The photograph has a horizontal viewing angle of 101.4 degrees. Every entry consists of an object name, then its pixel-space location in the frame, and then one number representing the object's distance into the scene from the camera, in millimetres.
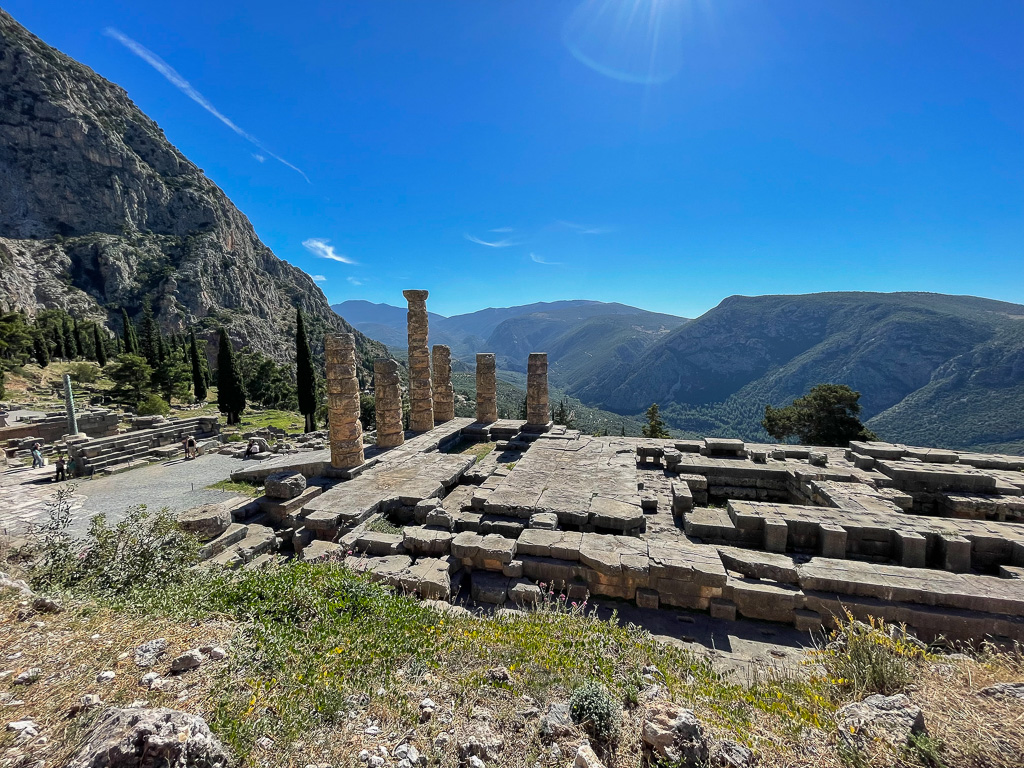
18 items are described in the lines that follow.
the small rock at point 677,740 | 3186
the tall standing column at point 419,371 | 17975
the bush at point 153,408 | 28156
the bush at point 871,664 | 4105
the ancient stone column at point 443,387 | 19938
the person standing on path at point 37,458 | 17094
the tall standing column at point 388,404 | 15766
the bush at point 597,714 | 3512
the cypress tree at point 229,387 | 31312
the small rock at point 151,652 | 3721
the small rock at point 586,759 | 3112
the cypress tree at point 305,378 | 30102
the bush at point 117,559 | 5301
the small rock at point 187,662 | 3736
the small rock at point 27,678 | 3373
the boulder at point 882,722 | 3197
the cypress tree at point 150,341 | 44956
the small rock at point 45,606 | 4363
